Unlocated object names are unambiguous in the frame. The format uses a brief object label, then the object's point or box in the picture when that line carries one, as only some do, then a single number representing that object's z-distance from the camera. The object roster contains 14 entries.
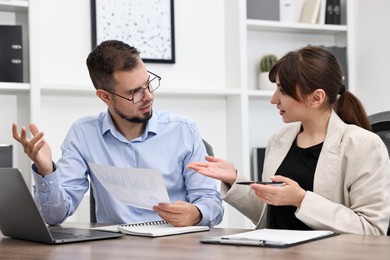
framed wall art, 3.66
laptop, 1.64
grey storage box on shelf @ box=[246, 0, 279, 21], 4.02
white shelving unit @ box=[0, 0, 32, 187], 3.50
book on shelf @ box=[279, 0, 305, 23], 4.05
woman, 1.76
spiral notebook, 1.74
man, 2.30
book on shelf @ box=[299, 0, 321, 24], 4.07
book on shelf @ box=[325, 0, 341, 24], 4.18
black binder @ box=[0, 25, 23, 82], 3.36
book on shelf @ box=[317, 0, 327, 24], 4.11
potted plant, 3.95
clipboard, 1.46
